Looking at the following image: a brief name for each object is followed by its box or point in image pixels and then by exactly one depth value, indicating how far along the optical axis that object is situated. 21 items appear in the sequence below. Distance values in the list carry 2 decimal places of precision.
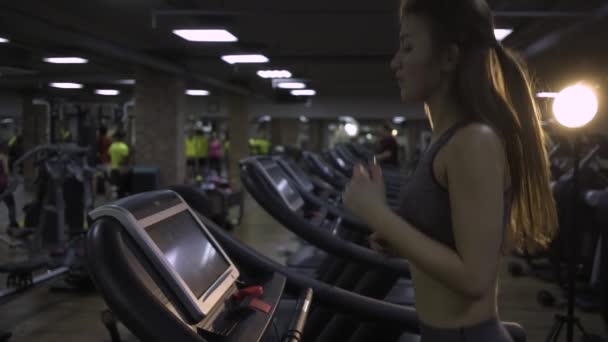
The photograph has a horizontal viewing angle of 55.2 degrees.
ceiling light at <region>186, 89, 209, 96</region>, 16.60
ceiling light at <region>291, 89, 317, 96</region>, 14.68
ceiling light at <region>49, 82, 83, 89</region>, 14.55
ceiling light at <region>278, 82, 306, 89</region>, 12.74
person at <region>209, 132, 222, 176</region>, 16.20
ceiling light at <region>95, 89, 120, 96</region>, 17.06
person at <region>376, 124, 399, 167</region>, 9.76
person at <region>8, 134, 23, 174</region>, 12.59
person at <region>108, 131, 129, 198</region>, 10.06
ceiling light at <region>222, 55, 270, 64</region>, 8.63
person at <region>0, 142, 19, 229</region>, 6.11
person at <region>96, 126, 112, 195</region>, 11.12
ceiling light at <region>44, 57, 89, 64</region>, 9.74
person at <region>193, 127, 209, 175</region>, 15.01
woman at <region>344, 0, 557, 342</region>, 0.93
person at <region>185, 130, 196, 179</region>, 15.03
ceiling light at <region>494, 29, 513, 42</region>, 6.42
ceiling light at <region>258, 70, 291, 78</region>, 10.49
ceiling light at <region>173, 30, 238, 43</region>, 6.43
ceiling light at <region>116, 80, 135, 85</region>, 14.57
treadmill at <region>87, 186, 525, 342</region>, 1.03
